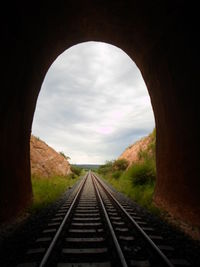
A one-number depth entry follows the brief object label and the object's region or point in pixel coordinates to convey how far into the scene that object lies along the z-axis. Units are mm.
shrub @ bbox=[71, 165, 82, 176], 34153
